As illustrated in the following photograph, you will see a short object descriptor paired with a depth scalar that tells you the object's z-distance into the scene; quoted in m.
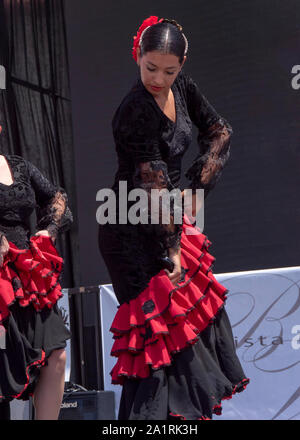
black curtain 11.83
